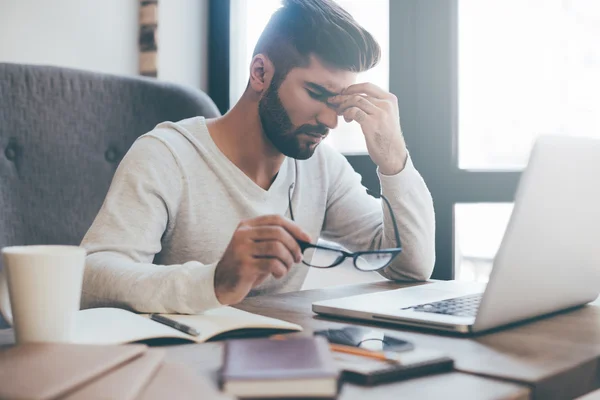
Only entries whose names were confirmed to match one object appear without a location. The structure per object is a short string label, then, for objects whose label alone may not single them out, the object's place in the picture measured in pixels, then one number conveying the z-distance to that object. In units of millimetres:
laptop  732
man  1218
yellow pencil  646
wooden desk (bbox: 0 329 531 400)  561
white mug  609
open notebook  730
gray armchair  1337
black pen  774
